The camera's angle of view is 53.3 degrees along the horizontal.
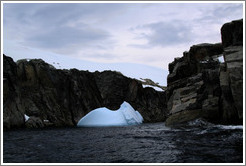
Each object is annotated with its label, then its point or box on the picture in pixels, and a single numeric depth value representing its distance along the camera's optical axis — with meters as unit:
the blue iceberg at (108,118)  66.44
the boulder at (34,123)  54.09
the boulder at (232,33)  30.51
